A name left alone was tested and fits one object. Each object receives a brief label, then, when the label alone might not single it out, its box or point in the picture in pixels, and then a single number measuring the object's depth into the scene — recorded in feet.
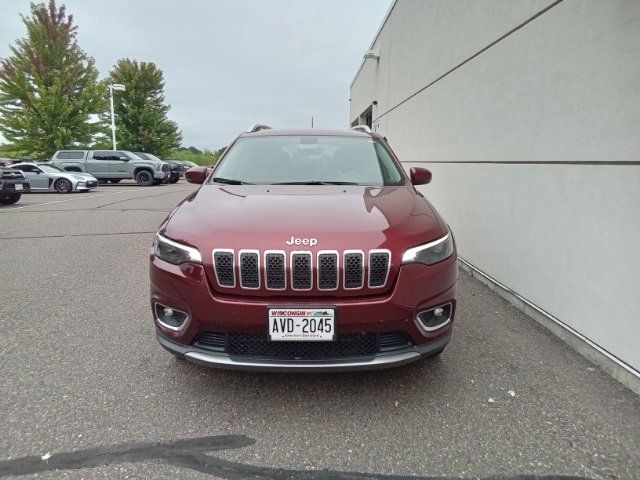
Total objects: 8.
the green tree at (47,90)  76.89
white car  53.42
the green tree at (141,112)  113.60
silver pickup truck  69.51
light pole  79.39
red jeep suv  6.78
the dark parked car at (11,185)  38.01
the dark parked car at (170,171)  74.35
